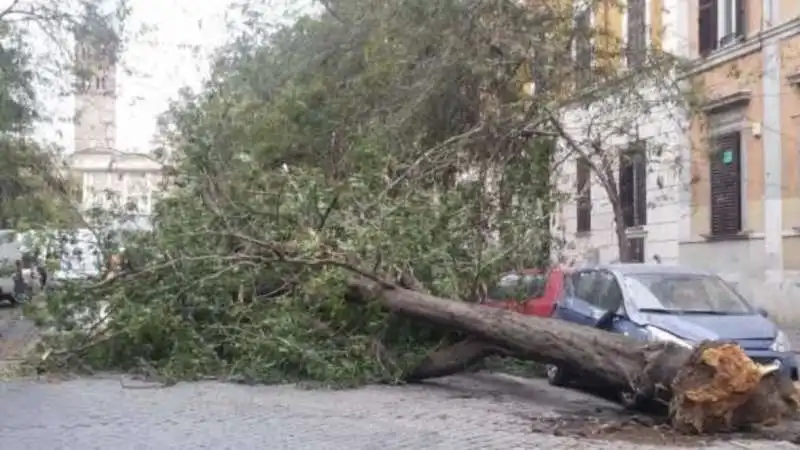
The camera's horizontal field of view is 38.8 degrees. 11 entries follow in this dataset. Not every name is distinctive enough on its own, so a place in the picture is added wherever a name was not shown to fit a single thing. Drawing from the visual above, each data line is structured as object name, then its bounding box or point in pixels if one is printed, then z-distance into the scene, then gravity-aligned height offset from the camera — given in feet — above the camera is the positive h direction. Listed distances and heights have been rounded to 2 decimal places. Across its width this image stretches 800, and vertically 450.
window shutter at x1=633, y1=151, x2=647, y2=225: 76.43 +2.58
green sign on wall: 73.82 +4.70
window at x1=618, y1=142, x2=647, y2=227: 77.82 +2.51
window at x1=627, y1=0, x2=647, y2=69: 56.18 +10.59
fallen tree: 35.68 -0.50
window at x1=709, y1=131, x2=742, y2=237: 73.41 +2.79
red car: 44.55 -2.51
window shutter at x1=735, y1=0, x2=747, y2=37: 72.64 +13.56
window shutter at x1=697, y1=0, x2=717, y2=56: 76.28 +13.75
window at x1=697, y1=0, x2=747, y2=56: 73.26 +13.63
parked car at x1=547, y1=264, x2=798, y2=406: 35.96 -2.82
